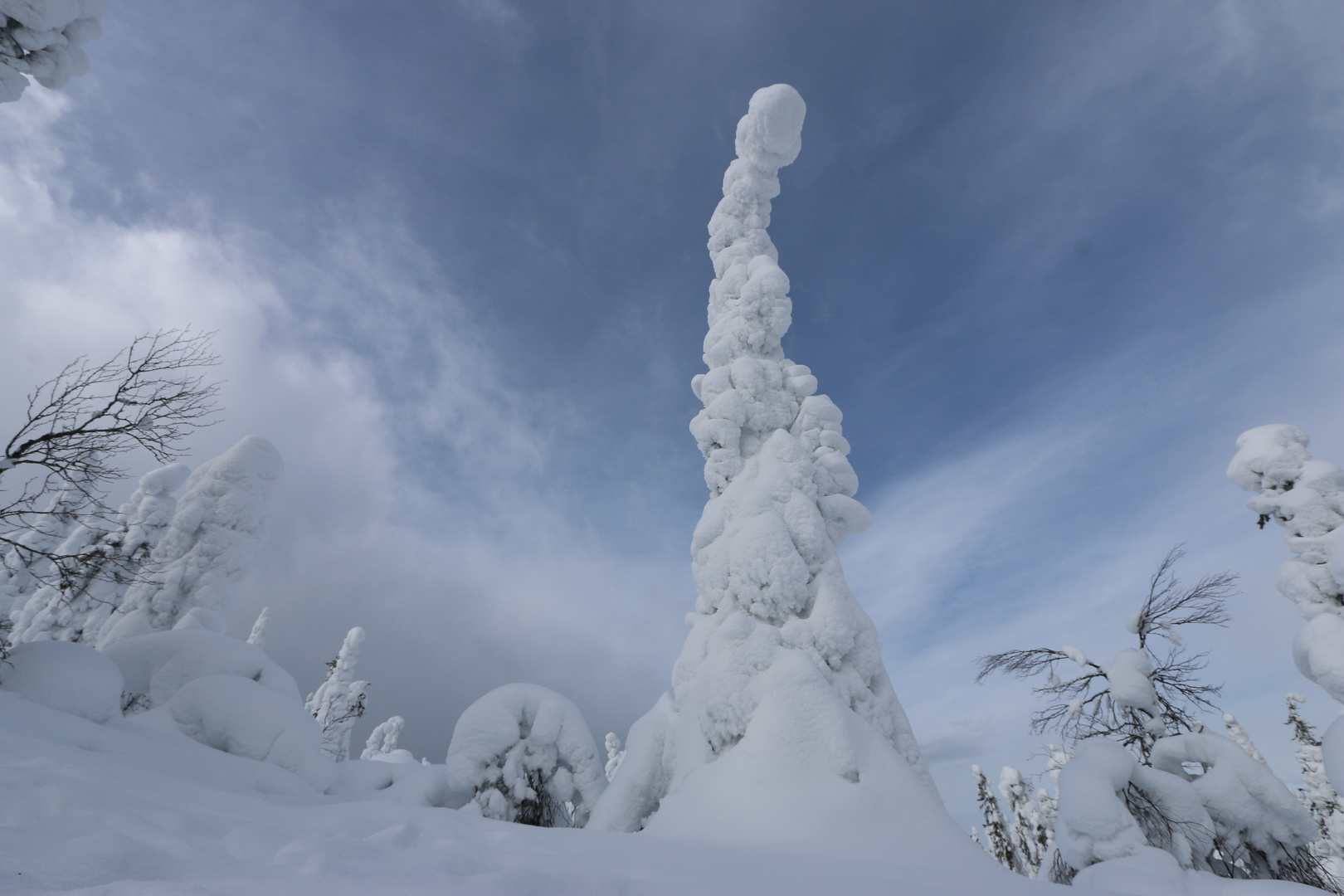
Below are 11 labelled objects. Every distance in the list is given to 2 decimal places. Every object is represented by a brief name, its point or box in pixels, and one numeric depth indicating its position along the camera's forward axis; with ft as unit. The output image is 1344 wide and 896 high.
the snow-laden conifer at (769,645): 26.08
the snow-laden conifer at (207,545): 56.08
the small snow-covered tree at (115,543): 62.80
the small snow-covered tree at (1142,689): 30.58
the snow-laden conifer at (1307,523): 25.95
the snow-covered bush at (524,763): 33.94
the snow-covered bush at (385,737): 161.07
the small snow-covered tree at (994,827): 97.76
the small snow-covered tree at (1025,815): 105.51
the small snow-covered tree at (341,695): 112.78
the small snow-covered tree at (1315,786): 78.84
